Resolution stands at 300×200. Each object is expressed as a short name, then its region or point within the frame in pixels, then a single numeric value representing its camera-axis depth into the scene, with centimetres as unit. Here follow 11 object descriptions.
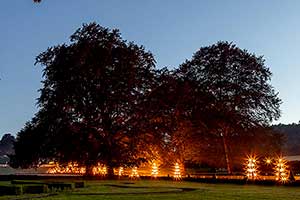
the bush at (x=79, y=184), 3032
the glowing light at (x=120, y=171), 4785
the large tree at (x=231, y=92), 5259
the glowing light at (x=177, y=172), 4209
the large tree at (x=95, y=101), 4494
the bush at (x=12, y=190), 2456
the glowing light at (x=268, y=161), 4188
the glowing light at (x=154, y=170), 4540
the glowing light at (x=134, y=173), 4600
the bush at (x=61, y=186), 2822
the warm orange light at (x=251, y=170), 3545
